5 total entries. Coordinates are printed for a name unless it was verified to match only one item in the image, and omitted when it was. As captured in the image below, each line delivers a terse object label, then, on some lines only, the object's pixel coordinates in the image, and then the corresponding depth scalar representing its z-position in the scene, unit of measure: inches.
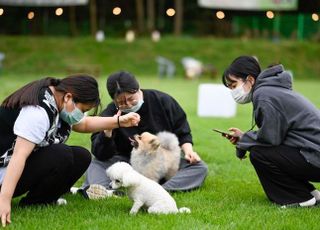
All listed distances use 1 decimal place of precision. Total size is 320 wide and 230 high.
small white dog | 263.0
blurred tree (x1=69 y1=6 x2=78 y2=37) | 2177.0
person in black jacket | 313.2
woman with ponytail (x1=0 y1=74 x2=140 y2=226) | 235.2
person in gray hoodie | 271.4
